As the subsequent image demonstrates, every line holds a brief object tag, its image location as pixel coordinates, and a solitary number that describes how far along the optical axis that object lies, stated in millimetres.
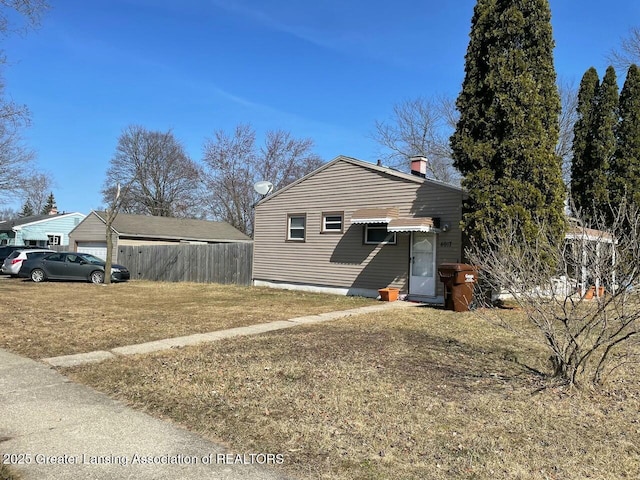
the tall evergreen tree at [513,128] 11430
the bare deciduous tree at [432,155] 31422
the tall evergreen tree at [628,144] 18797
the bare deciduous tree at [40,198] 61688
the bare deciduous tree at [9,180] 30981
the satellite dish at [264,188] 19531
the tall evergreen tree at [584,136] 19766
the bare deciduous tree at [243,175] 41500
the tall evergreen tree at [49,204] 70375
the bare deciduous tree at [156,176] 47781
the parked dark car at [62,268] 21484
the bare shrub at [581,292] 4703
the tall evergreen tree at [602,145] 19203
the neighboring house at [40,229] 43094
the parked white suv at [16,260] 22806
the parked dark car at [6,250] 27969
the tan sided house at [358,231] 13609
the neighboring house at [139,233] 30484
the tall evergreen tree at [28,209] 69438
